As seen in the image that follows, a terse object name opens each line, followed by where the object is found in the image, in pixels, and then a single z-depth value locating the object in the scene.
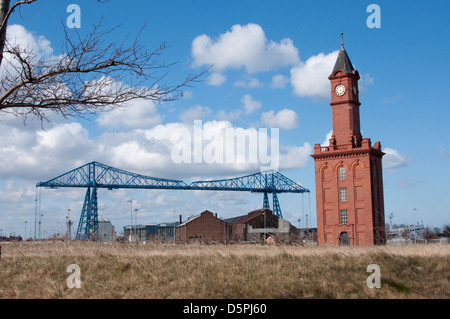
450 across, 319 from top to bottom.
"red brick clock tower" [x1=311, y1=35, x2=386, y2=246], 56.06
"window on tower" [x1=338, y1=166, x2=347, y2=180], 57.65
